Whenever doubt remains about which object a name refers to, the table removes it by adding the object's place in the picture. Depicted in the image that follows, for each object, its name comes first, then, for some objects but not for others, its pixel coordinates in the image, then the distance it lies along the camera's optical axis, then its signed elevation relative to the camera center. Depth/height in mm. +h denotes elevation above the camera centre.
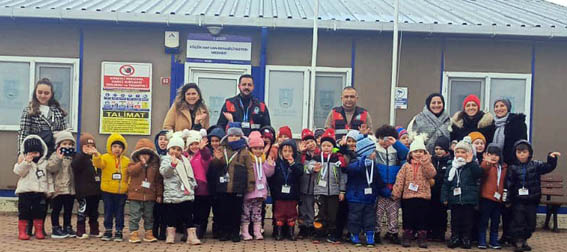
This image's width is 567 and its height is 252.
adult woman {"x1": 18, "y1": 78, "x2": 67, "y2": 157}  8414 -117
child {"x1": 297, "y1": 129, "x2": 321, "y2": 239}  8547 -891
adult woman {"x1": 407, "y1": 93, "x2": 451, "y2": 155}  8805 +10
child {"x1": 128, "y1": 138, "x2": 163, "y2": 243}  8102 -936
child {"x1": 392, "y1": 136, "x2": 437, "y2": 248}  8250 -820
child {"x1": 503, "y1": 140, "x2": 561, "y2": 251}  8328 -803
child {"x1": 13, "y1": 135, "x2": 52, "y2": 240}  8125 -944
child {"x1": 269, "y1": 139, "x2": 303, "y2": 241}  8500 -873
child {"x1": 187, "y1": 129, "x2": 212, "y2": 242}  8344 -641
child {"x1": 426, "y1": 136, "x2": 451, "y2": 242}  8523 -954
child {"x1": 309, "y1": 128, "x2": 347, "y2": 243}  8461 -783
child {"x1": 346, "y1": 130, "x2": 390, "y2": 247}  8344 -904
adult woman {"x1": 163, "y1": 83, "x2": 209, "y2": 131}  8781 +22
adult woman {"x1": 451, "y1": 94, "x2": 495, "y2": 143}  8781 +31
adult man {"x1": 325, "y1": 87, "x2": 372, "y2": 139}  8984 +39
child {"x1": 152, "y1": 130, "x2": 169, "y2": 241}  8281 -1239
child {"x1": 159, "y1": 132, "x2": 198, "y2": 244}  8062 -907
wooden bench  10242 -994
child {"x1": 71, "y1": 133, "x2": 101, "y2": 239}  8281 -890
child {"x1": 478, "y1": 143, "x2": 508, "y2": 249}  8359 -796
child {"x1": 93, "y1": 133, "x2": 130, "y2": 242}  8195 -900
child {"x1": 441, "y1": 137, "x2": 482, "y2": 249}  8219 -831
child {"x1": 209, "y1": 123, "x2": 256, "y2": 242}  8297 -780
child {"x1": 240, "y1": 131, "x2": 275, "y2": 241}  8453 -949
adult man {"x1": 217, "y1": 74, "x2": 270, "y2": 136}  9000 +76
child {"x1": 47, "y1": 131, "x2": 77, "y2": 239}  8281 -893
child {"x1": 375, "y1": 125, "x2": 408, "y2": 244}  8516 -565
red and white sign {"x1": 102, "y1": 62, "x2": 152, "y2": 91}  10867 +597
